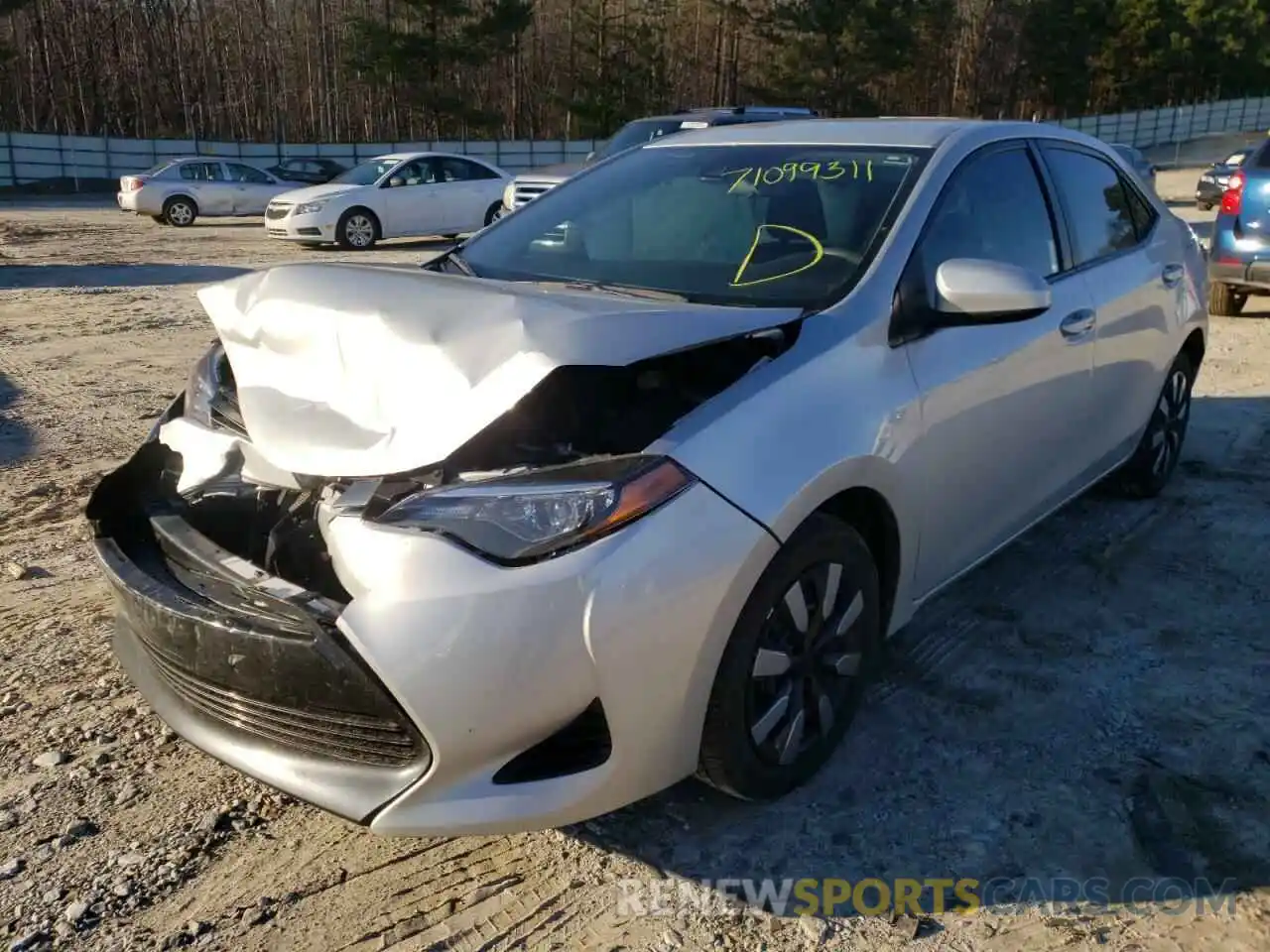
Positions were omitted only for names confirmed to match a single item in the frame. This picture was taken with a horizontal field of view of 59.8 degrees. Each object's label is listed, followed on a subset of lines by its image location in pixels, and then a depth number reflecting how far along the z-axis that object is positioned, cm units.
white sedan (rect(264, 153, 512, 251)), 1661
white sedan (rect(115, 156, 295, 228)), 2095
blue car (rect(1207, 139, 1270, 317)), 912
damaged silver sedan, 223
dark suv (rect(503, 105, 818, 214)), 1268
